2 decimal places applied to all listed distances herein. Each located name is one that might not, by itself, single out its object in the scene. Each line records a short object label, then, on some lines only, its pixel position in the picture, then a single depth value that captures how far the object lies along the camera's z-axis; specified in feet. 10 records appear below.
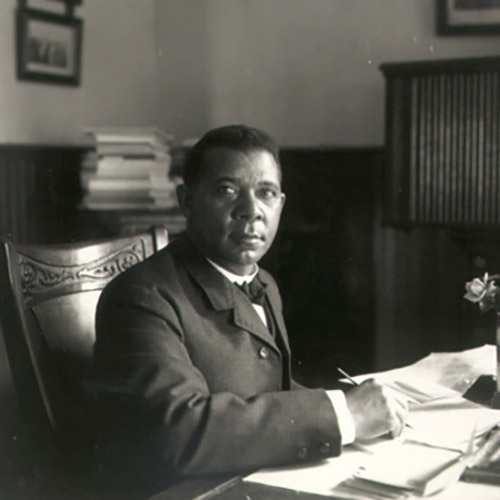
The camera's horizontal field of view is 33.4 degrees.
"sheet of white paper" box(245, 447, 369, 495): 3.98
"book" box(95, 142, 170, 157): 11.21
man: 4.33
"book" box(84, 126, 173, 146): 11.16
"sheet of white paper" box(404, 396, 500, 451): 4.63
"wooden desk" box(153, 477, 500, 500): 3.79
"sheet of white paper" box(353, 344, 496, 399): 5.67
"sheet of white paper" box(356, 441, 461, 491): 3.91
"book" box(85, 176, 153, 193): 11.19
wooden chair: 5.63
